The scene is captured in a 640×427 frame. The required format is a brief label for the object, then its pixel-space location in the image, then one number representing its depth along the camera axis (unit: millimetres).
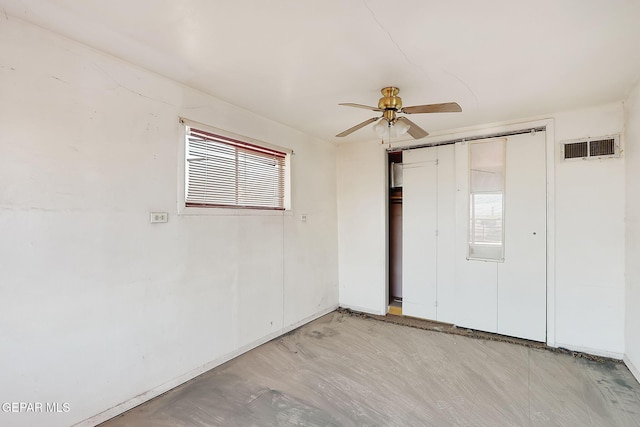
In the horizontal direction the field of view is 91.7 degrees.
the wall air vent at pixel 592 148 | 2920
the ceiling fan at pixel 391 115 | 2436
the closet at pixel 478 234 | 3338
